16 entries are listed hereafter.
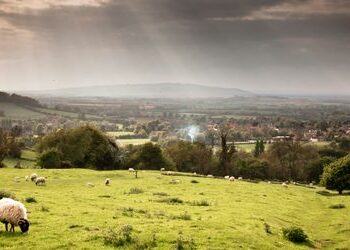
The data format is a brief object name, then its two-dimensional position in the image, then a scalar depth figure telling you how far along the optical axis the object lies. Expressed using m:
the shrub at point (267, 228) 30.79
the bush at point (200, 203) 41.34
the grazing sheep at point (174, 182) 60.69
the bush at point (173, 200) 42.03
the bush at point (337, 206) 51.22
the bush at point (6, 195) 34.47
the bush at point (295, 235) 30.06
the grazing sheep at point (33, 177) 53.95
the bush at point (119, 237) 22.73
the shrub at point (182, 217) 31.69
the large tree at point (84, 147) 99.19
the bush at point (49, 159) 83.81
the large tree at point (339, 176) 69.81
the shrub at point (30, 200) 34.84
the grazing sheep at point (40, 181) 51.06
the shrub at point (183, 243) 23.23
